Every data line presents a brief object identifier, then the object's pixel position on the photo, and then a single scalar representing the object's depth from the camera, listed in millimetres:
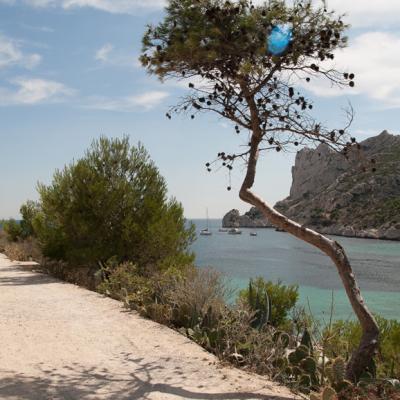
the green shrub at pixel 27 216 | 32906
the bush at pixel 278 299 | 12470
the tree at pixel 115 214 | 17906
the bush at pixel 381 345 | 6957
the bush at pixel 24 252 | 24256
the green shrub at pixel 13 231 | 34062
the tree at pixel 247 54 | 6816
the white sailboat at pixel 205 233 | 159375
